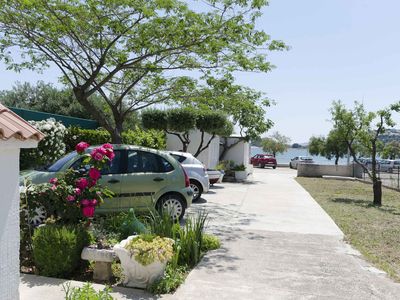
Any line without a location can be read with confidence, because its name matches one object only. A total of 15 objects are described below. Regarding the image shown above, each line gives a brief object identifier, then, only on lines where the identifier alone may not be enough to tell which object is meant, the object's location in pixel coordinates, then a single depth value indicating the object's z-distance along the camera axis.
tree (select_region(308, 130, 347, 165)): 50.25
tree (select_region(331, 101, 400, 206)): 15.91
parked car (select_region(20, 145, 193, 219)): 8.41
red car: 44.34
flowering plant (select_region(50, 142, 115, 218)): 6.07
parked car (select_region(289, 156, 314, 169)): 46.31
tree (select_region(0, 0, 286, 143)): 9.74
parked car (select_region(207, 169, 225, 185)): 18.30
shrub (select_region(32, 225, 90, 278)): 5.45
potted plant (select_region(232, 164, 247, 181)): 24.31
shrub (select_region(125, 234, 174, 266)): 5.09
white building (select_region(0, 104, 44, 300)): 3.07
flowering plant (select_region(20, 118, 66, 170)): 11.47
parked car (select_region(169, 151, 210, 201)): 13.49
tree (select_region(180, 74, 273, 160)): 11.65
